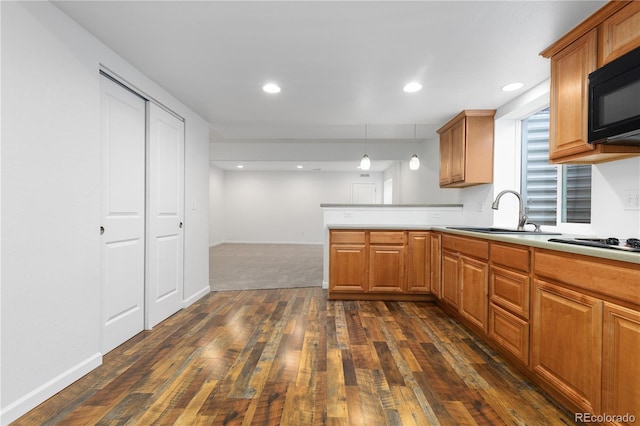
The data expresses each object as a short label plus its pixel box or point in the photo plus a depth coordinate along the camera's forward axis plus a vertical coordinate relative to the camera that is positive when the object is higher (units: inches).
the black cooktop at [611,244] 53.8 -6.2
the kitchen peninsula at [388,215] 160.9 -2.5
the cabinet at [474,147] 132.4 +28.7
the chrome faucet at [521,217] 103.7 -1.7
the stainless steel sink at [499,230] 92.4 -6.7
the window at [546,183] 96.3 +10.6
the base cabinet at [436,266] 129.8 -24.5
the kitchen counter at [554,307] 49.6 -21.7
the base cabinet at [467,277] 93.0 -23.2
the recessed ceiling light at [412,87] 108.3 +45.8
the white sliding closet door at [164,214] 107.0 -2.5
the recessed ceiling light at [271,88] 110.5 +45.7
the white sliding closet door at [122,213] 87.0 -1.9
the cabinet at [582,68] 62.7 +34.9
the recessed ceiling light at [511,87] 106.3 +45.4
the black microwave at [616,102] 56.9 +22.8
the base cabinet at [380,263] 137.5 -24.6
